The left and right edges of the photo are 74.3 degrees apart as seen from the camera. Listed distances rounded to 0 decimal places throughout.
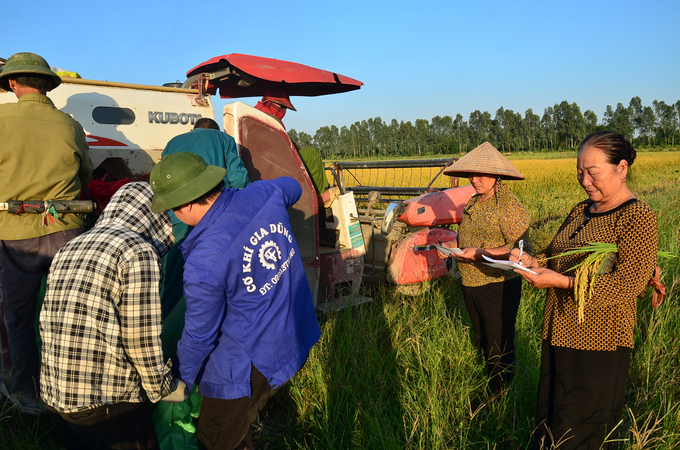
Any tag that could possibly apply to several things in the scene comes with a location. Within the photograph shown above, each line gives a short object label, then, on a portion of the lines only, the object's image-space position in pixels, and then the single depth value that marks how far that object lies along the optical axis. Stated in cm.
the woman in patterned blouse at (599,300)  199
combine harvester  377
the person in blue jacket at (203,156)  304
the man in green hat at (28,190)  296
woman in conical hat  302
